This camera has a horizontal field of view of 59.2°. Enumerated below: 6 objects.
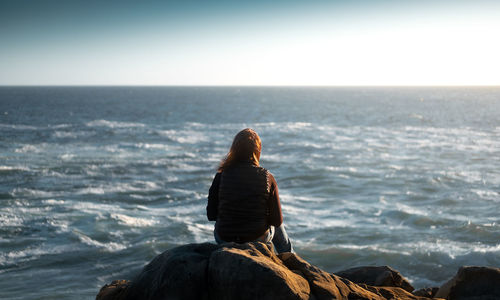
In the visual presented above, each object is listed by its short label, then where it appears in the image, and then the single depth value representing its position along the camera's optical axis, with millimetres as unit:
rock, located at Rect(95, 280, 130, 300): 3911
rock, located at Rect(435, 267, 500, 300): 4812
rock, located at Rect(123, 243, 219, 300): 3564
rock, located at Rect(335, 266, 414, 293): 5296
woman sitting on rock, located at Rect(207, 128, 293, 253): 4457
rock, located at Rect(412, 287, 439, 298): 5355
